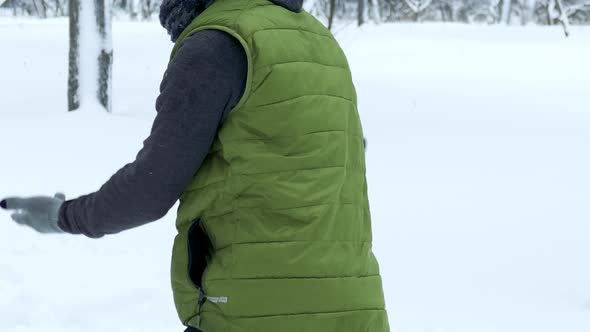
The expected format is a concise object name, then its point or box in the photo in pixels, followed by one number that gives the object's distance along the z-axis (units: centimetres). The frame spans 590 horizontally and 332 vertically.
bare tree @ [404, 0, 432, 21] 4241
